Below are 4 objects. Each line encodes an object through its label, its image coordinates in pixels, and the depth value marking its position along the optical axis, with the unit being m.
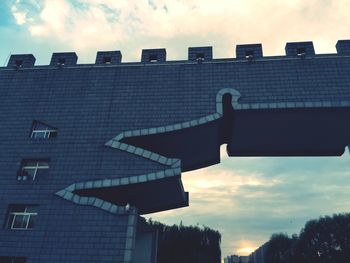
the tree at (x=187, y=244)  42.22
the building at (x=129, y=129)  16.57
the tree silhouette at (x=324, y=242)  42.00
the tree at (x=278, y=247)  58.33
